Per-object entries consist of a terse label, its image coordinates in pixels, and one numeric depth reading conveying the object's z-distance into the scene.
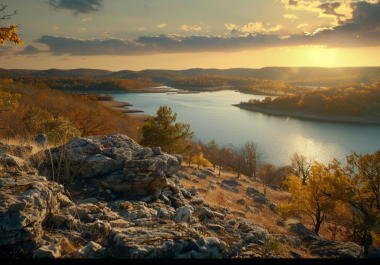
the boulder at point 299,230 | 16.15
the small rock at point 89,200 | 6.63
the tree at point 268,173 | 50.97
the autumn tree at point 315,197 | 20.05
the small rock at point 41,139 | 10.03
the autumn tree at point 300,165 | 44.15
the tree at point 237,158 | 54.82
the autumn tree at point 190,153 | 42.72
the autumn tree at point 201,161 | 44.31
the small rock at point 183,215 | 6.77
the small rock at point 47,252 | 3.65
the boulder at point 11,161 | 6.27
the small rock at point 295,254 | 6.25
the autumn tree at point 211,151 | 57.45
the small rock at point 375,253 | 9.57
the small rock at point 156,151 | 10.05
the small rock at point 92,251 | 3.87
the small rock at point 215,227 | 6.91
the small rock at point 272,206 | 26.23
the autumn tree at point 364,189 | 17.67
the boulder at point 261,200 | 27.52
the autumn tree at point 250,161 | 51.88
